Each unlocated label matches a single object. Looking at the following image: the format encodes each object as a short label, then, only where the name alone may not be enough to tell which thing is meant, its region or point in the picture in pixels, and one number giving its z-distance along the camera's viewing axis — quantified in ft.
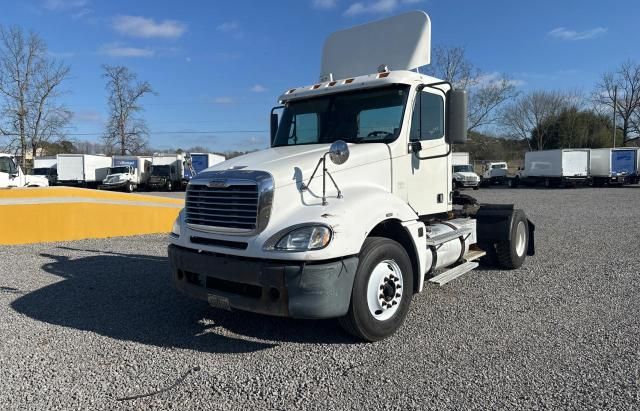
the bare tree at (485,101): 163.73
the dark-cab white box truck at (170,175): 127.54
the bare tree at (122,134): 200.64
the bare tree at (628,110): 194.61
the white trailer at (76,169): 126.93
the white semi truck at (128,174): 119.44
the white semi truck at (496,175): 134.72
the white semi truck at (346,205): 13.33
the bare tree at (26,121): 146.20
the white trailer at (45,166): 147.54
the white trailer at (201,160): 133.46
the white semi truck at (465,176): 113.29
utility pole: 192.75
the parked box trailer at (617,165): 113.80
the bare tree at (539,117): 220.23
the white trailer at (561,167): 114.11
